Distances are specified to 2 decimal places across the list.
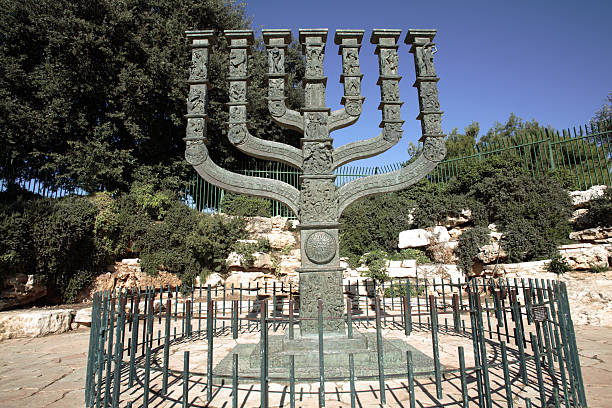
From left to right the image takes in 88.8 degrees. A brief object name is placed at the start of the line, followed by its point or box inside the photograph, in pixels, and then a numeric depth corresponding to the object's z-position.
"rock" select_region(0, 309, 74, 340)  5.44
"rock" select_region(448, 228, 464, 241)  9.92
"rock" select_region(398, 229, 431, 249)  9.72
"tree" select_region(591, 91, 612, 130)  17.05
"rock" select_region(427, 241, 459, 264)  9.13
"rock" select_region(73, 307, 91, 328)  6.09
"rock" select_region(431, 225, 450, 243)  9.62
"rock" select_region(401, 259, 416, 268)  8.70
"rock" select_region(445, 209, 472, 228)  9.99
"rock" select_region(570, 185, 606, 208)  8.28
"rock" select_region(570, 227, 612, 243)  7.55
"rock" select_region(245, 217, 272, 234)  10.05
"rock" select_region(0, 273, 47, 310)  6.64
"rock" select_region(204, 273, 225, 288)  8.43
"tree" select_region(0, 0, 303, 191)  9.17
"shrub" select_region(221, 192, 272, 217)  10.59
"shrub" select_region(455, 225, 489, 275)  8.62
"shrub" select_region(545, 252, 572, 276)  7.05
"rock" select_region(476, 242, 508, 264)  8.45
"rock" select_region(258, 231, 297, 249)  9.74
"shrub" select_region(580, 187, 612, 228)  7.62
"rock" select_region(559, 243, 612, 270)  6.96
